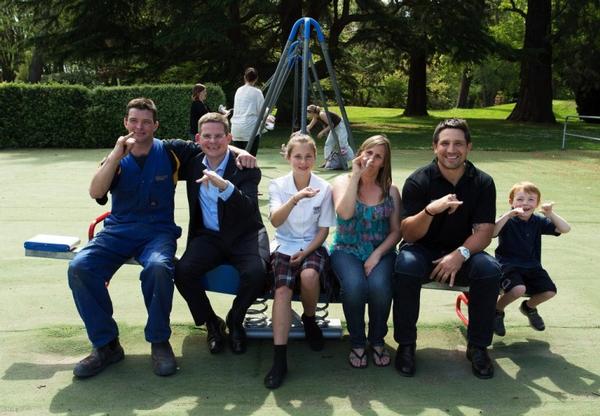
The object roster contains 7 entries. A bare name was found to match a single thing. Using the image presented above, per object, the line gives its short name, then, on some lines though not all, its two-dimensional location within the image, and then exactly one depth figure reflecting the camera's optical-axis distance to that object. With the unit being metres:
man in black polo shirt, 3.58
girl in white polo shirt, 3.65
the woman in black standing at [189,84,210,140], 11.04
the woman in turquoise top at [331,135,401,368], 3.63
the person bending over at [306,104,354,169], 11.75
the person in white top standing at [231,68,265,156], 9.80
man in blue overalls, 3.58
